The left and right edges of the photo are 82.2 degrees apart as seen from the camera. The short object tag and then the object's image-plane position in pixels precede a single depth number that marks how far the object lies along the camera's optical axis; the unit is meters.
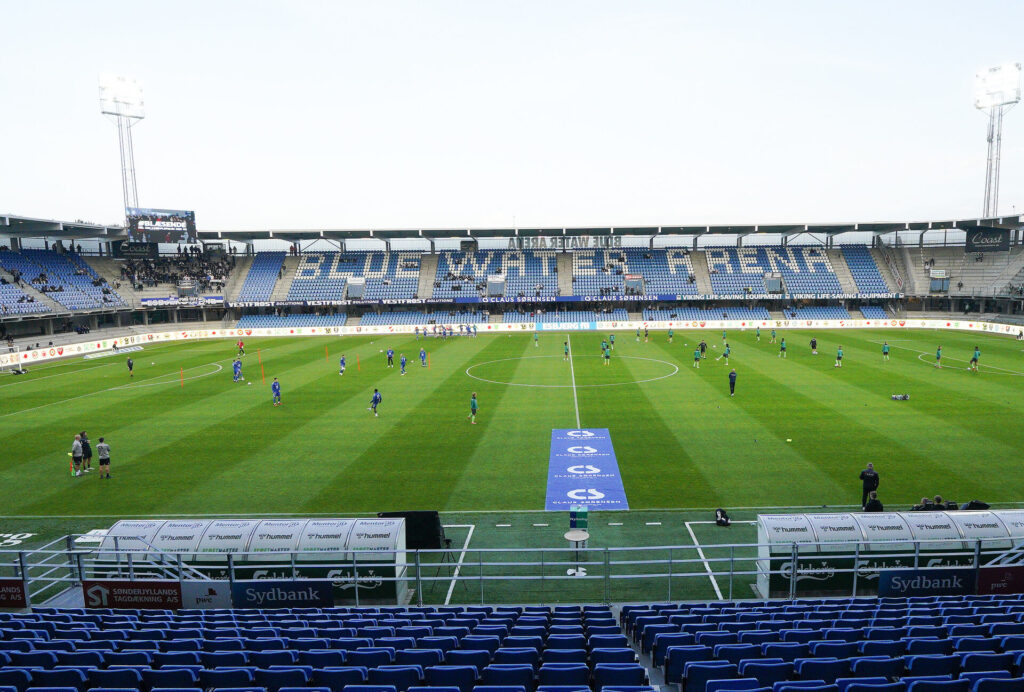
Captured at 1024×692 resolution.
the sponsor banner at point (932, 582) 10.85
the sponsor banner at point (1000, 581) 10.78
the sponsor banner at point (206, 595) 10.98
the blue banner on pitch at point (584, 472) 17.44
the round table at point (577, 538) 13.13
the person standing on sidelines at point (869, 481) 15.54
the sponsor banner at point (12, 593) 11.01
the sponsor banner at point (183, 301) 69.75
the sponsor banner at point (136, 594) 10.95
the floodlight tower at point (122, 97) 63.12
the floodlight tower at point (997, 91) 60.06
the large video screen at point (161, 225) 69.44
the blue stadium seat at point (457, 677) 6.18
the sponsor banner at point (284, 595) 11.08
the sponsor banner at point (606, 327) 61.47
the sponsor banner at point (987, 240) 67.62
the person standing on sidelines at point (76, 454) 19.89
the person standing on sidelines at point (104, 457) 19.55
